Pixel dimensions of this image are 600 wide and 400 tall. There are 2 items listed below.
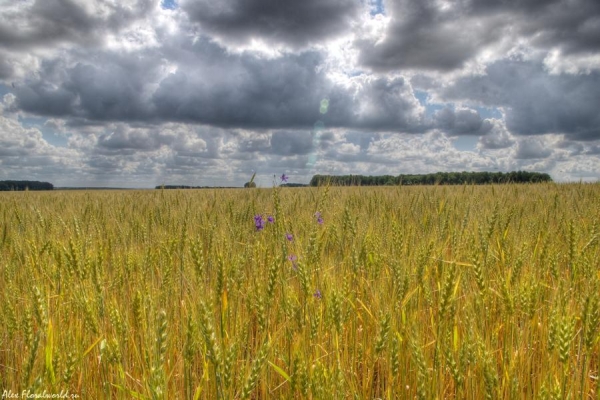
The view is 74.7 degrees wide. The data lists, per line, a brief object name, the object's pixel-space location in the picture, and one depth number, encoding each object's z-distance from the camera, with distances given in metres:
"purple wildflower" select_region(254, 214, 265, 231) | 3.03
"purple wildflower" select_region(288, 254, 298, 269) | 2.21
